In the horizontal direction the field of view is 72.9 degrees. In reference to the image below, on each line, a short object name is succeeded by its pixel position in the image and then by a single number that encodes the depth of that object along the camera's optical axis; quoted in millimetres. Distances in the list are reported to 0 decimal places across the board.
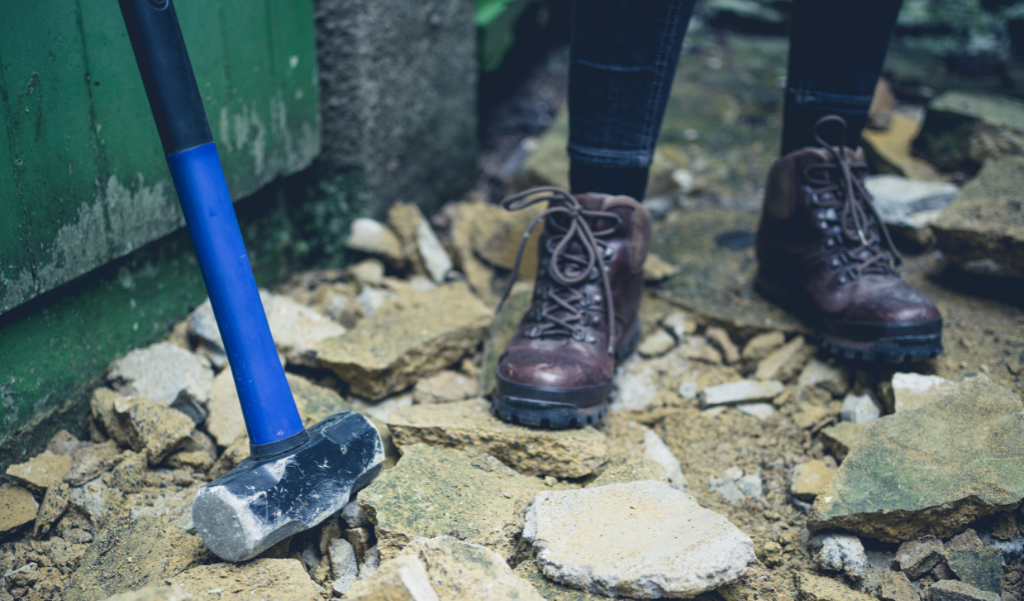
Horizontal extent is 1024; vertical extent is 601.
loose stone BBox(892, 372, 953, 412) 1366
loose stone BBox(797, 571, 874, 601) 1052
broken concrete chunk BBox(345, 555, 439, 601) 886
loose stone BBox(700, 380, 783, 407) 1551
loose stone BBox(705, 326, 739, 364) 1704
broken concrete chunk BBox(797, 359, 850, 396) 1556
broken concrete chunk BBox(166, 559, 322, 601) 970
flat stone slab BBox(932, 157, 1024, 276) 1611
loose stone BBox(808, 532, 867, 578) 1117
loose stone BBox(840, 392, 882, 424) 1441
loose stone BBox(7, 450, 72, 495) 1217
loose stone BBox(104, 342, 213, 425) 1383
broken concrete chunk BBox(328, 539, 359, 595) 1087
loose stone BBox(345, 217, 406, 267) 2047
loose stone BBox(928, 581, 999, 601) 1011
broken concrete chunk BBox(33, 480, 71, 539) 1169
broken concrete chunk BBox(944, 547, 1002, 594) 1069
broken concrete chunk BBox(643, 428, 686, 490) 1364
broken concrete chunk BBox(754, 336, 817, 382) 1618
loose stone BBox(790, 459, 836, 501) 1272
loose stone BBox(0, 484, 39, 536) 1159
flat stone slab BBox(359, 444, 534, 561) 1082
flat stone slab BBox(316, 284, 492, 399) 1537
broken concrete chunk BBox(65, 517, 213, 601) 1037
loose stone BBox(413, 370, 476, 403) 1571
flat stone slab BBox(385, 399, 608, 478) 1279
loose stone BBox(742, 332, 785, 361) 1673
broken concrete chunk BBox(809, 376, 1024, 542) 1118
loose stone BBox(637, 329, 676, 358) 1732
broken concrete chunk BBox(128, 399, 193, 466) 1271
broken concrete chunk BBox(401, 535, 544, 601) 930
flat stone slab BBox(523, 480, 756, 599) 967
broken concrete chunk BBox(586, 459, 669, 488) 1223
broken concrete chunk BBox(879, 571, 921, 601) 1062
